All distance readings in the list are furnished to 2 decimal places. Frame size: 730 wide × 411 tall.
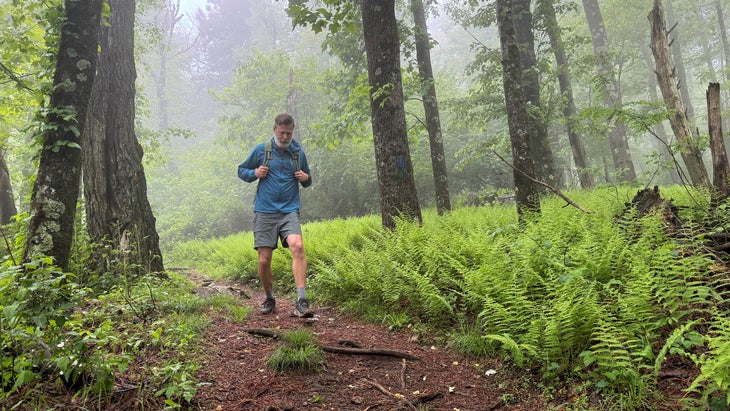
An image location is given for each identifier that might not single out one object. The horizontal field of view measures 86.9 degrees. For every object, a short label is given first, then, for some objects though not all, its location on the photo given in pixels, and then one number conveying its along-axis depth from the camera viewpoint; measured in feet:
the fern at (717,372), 6.50
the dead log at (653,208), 14.82
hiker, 17.17
